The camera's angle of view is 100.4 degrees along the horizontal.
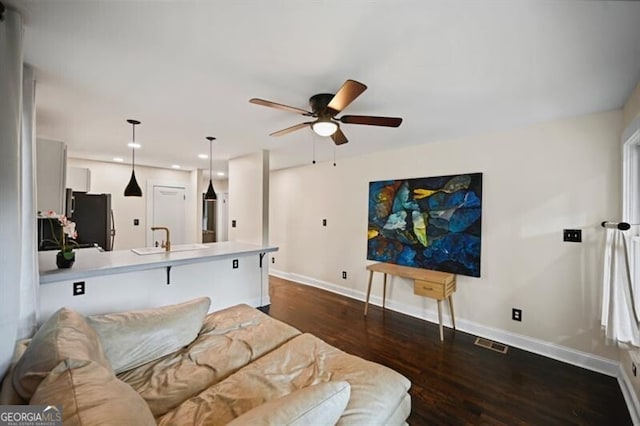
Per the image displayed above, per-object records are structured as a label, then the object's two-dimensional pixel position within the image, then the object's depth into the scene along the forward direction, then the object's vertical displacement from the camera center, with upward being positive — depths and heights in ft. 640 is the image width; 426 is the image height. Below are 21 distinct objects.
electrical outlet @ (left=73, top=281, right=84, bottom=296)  8.00 -2.34
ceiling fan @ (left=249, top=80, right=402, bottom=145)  6.27 +2.41
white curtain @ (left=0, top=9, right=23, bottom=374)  3.95 +0.45
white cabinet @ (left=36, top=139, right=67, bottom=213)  7.54 +1.08
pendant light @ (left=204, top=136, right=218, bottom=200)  13.42 +0.89
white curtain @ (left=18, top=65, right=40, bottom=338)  5.21 -0.17
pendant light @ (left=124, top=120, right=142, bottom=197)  10.62 +0.85
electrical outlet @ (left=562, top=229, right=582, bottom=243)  8.29 -0.70
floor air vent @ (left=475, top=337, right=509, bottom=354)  9.09 -4.66
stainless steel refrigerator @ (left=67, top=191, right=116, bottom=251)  13.82 -0.38
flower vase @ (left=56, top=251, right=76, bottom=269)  7.55 -1.40
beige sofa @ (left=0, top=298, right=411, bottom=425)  3.09 -2.81
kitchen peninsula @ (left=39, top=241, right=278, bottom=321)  7.77 -2.44
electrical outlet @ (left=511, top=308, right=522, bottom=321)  9.29 -3.56
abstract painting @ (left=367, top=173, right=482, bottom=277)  10.30 -0.43
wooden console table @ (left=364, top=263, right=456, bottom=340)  9.72 -2.60
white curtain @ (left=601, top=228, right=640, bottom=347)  6.20 -2.03
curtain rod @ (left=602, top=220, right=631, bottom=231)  6.56 -0.31
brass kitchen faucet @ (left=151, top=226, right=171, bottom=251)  11.37 -1.49
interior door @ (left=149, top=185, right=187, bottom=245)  18.78 +0.02
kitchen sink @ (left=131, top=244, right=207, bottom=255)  10.96 -1.67
